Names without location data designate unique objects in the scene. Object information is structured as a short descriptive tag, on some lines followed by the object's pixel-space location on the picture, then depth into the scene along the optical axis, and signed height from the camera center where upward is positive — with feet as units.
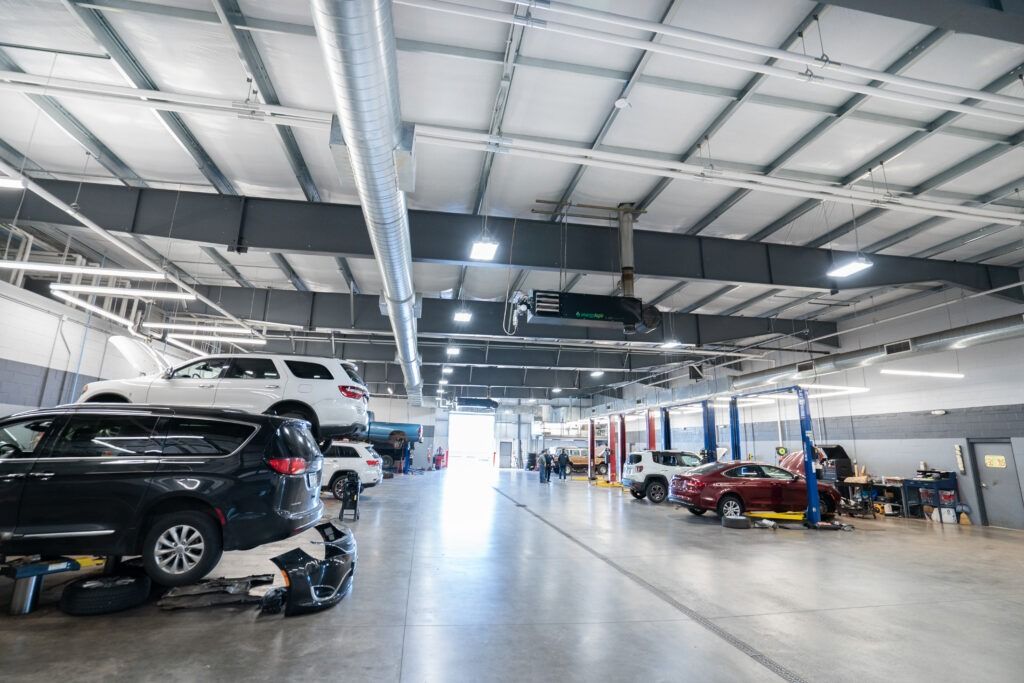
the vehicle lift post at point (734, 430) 50.65 +2.09
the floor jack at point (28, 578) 12.14 -3.88
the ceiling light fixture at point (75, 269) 21.91 +8.05
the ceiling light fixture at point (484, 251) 24.18 +10.22
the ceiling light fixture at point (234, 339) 36.24 +7.85
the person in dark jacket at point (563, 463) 83.68 -3.50
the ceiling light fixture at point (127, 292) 24.90 +7.94
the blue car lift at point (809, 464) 34.22 -1.00
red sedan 34.96 -3.05
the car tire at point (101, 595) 12.53 -4.45
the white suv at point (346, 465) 39.96 -2.22
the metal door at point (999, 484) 35.94 -2.25
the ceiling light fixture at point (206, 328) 32.40 +7.73
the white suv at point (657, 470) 47.65 -2.38
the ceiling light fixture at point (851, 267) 25.40 +10.33
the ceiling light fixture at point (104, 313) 27.86 +8.17
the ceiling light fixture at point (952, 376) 39.53 +6.70
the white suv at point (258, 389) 21.54 +2.20
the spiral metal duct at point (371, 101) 10.52 +9.36
